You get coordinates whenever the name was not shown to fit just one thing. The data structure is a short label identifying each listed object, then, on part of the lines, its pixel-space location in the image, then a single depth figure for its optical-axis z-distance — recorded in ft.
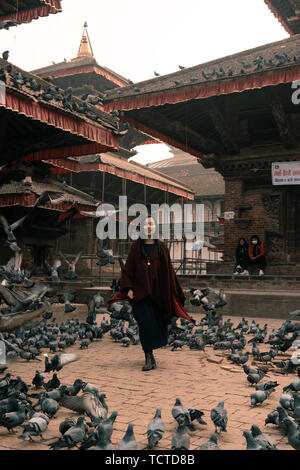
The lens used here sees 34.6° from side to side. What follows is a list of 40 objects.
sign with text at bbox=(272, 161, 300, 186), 43.62
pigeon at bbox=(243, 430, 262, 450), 8.84
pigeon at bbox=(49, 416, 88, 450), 9.95
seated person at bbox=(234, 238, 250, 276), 44.83
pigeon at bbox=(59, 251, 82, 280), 33.02
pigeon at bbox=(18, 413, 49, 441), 10.49
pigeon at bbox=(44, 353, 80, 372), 14.65
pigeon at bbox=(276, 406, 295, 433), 11.07
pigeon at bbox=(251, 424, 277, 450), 8.98
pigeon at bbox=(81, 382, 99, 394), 12.90
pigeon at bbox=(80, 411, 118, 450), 9.31
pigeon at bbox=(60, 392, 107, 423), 11.48
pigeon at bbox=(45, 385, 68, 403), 12.44
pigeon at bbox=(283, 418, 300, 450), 9.88
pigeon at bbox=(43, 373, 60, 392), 13.65
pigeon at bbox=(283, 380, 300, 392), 13.82
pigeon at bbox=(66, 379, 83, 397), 13.21
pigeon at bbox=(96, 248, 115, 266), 33.26
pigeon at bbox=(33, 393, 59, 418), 11.94
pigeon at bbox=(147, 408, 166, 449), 10.00
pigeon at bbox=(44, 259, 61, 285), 32.69
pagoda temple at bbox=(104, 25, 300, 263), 43.44
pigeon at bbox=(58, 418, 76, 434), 10.58
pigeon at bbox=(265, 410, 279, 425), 11.46
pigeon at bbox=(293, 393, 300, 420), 11.48
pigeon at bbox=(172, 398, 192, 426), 10.90
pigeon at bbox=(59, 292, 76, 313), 26.00
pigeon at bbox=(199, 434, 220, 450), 9.06
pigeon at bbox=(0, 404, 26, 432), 10.94
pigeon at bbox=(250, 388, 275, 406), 13.26
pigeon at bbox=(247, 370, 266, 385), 15.55
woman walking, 18.88
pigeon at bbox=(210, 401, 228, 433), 10.89
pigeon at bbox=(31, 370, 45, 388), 14.84
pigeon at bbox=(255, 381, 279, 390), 14.01
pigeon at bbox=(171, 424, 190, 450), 9.40
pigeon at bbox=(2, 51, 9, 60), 32.30
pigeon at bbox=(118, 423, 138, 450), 8.80
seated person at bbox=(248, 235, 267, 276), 44.19
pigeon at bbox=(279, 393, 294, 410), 12.30
